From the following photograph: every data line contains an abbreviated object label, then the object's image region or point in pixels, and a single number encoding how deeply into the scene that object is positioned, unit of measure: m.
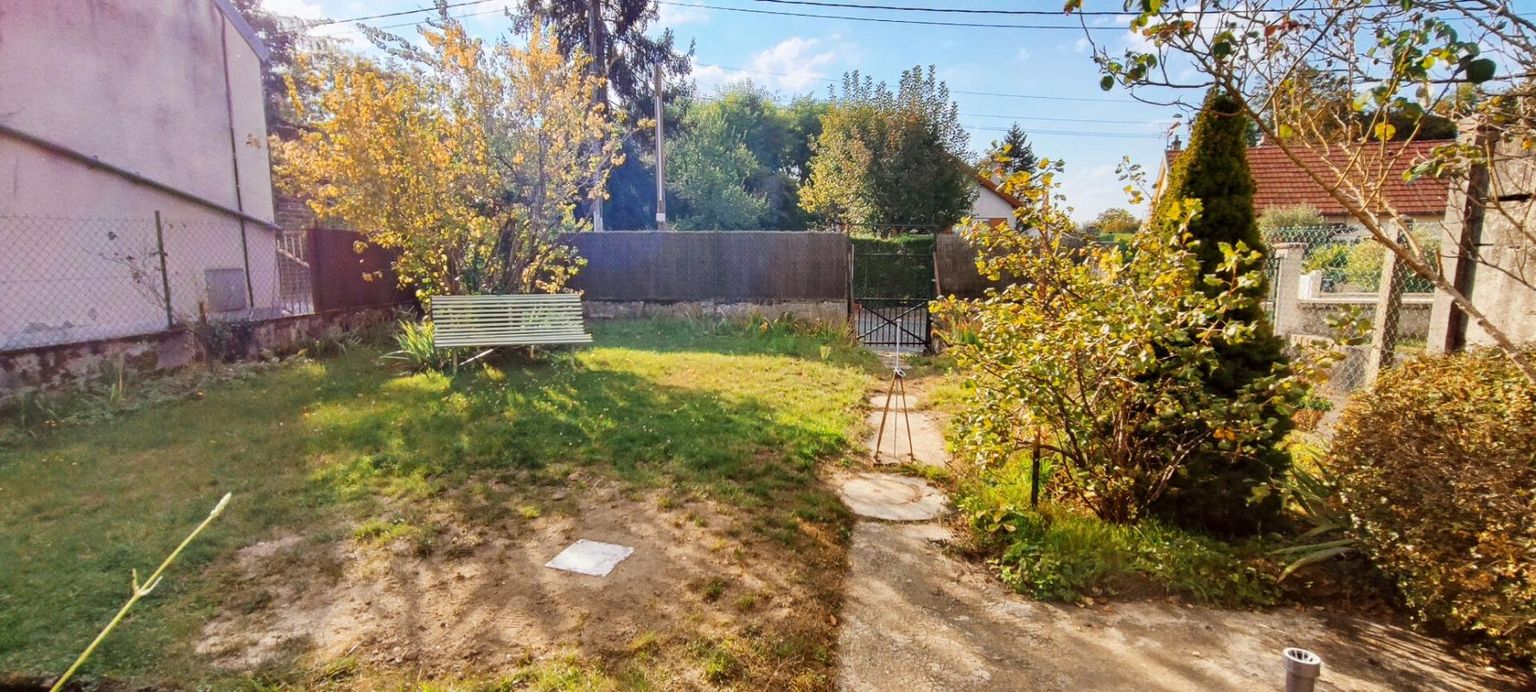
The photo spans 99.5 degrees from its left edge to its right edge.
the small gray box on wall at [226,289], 8.69
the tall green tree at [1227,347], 3.11
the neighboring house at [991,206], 26.52
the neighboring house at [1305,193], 13.06
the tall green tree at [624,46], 15.77
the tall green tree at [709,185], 21.53
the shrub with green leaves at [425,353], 6.95
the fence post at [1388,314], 4.13
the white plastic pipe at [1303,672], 1.70
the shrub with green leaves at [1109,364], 2.84
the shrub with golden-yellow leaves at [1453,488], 2.18
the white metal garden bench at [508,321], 6.73
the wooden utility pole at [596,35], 15.60
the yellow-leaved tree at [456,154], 6.75
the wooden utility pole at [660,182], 15.68
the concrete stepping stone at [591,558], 3.06
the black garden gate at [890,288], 10.66
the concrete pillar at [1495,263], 3.14
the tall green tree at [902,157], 15.99
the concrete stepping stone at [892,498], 3.83
